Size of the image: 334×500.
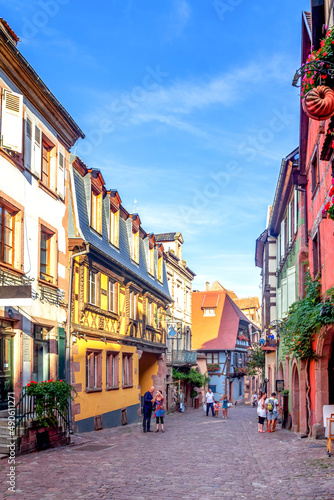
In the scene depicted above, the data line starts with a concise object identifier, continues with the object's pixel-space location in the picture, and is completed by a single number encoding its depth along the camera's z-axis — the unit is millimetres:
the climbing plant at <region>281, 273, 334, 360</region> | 15139
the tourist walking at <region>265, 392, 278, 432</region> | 20516
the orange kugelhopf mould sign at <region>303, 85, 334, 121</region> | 9453
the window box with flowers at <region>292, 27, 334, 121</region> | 9367
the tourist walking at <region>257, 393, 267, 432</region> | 20781
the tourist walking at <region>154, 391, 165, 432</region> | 20133
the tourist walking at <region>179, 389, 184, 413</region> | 36844
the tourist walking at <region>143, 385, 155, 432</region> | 19109
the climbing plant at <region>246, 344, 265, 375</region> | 39312
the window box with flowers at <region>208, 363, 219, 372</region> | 53781
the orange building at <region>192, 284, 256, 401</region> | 54469
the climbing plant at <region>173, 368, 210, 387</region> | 39484
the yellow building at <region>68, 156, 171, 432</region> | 18297
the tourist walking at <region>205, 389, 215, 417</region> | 32656
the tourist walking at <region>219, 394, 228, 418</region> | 30658
